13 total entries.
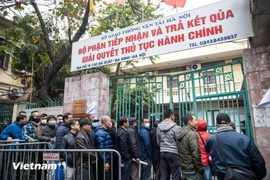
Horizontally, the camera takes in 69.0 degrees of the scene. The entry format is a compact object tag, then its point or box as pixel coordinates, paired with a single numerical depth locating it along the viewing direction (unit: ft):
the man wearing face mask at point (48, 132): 14.67
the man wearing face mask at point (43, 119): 17.21
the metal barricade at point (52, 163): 10.36
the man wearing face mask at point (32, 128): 14.93
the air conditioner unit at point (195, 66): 47.62
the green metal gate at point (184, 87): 13.08
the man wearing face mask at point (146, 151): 15.05
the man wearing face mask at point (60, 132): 13.46
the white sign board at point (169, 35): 13.07
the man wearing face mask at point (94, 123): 14.03
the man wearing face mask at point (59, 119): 16.83
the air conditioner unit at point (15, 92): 40.88
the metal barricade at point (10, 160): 11.44
